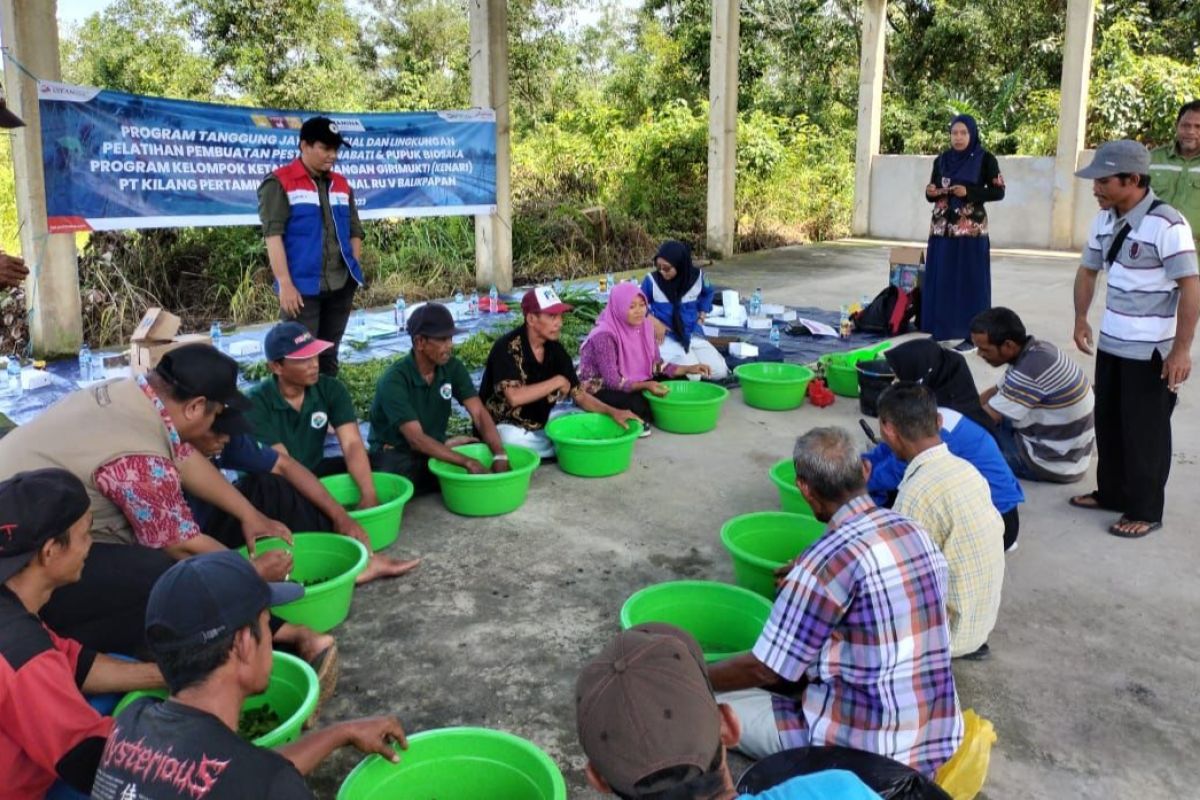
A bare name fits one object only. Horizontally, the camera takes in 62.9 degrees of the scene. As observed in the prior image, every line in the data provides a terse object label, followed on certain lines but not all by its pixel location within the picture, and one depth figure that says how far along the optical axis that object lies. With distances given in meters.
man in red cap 4.57
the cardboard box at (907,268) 7.83
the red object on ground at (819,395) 5.88
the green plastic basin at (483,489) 4.05
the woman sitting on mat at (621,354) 5.16
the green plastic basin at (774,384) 5.71
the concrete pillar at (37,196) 6.11
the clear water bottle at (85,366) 5.98
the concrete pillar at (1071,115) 12.09
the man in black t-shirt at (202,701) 1.53
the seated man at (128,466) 2.48
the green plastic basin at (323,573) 2.97
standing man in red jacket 5.02
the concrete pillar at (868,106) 13.78
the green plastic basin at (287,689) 2.37
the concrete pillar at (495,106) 8.99
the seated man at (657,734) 1.35
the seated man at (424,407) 4.12
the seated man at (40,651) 1.81
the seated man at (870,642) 2.05
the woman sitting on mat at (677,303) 6.03
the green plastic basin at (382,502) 3.64
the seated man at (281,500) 3.35
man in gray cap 3.77
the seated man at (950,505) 2.70
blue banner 6.36
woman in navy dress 6.99
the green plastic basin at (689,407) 5.25
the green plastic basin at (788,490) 3.86
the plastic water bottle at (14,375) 5.67
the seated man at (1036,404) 4.09
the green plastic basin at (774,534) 3.53
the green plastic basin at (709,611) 3.01
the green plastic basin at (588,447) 4.57
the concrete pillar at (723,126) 11.32
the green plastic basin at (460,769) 2.18
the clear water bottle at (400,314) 7.68
